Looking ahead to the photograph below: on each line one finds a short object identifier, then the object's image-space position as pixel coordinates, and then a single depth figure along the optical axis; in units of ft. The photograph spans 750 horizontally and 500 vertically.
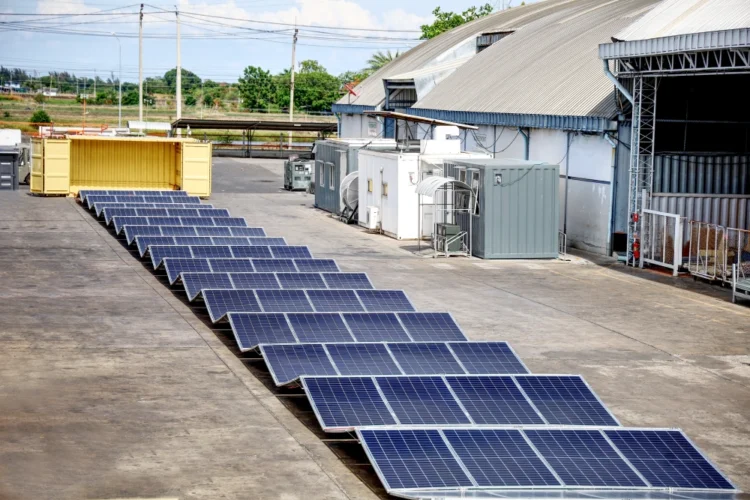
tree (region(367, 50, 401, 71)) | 536.83
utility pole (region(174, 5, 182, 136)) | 345.31
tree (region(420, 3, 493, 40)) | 375.86
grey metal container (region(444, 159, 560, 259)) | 127.34
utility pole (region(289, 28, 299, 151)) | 419.95
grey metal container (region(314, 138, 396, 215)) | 169.07
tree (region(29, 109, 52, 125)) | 408.75
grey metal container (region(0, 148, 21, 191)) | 197.47
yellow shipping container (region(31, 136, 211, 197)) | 187.52
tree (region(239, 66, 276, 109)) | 518.37
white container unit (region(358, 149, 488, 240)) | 144.15
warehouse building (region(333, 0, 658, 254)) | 135.33
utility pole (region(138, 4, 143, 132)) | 355.87
